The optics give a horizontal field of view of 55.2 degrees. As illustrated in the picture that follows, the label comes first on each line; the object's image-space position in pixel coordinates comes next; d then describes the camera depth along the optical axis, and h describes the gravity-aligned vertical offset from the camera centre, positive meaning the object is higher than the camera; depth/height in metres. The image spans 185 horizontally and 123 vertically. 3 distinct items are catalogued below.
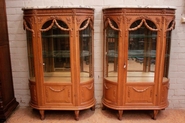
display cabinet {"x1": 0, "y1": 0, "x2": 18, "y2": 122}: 2.44 -0.40
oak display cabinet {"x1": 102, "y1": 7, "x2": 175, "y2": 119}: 2.25 -0.16
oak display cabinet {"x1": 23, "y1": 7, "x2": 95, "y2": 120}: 2.26 -0.16
